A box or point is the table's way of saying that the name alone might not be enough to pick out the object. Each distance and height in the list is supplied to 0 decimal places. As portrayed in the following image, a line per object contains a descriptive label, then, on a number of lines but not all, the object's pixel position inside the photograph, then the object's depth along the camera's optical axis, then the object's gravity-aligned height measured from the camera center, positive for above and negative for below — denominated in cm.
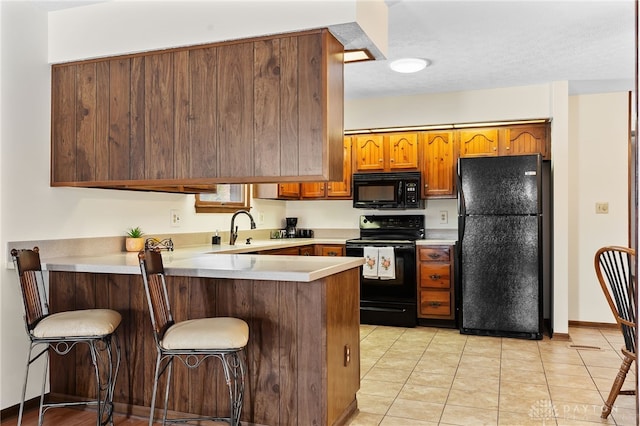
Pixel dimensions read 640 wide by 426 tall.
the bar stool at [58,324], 251 -58
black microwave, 539 +16
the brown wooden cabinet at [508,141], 508 +64
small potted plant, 359 -24
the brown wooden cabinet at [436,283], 512 -78
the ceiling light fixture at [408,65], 412 +114
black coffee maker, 608 -25
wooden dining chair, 273 -60
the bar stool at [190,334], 229 -58
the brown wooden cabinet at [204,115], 272 +52
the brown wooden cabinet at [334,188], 570 +20
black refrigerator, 470 -38
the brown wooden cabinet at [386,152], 546 +57
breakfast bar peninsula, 259 -64
